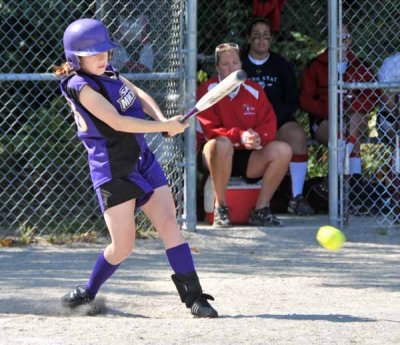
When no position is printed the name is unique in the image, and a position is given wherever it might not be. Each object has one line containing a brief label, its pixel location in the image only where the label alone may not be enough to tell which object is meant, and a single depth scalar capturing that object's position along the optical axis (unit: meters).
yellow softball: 13.97
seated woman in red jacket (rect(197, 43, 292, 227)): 16.83
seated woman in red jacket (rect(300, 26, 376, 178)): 17.77
